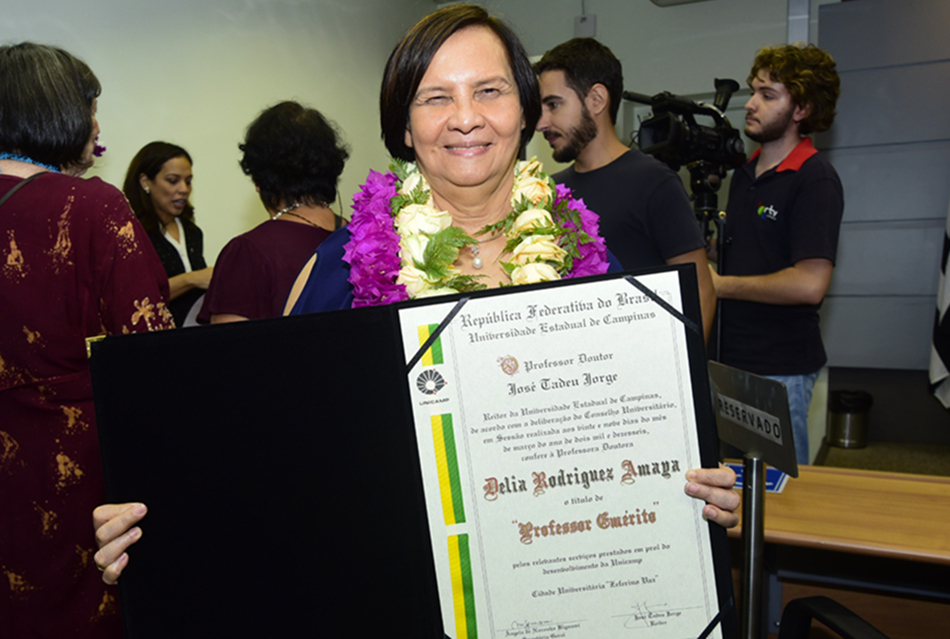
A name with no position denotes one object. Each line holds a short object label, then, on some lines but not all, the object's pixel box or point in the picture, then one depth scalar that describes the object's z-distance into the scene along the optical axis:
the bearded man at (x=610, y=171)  2.00
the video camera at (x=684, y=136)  2.59
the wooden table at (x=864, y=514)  1.31
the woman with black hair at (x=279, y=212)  1.83
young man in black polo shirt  2.25
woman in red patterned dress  1.32
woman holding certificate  1.08
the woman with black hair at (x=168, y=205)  2.68
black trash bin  4.08
